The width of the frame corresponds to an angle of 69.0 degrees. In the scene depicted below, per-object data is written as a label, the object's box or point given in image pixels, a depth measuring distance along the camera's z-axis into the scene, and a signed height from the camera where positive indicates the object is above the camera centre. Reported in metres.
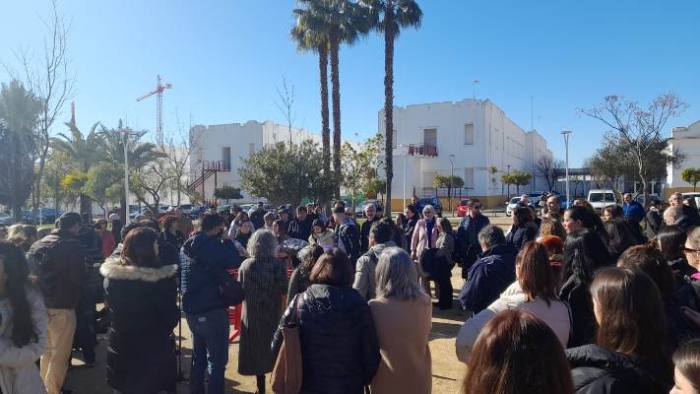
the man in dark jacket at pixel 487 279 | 4.14 -0.73
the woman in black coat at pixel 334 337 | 3.02 -0.86
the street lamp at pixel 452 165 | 48.12 +2.54
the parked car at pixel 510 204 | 34.44 -0.90
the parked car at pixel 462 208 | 32.72 -1.09
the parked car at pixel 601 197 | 31.38 -0.46
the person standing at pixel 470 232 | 8.41 -0.69
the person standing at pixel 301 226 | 10.20 -0.65
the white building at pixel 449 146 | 47.22 +4.32
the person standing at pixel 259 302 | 4.55 -0.97
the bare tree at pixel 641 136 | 24.95 +2.69
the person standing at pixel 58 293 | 4.73 -0.90
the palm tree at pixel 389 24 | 24.11 +8.09
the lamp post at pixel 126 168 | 16.53 +1.30
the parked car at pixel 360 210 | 37.62 -1.26
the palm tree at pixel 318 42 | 23.45 +7.13
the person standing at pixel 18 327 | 3.02 -0.78
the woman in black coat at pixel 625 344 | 1.83 -0.62
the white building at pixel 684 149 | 41.84 +3.31
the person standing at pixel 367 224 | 8.95 -0.55
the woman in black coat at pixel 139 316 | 3.68 -0.87
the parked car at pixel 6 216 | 32.36 -1.34
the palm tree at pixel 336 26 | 23.38 +7.79
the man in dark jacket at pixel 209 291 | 4.28 -0.81
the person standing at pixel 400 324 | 3.24 -0.84
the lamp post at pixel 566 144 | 27.62 +2.59
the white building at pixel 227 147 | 48.41 +4.65
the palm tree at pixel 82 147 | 33.09 +3.27
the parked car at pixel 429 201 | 35.64 -0.62
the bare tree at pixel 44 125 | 12.00 +1.76
